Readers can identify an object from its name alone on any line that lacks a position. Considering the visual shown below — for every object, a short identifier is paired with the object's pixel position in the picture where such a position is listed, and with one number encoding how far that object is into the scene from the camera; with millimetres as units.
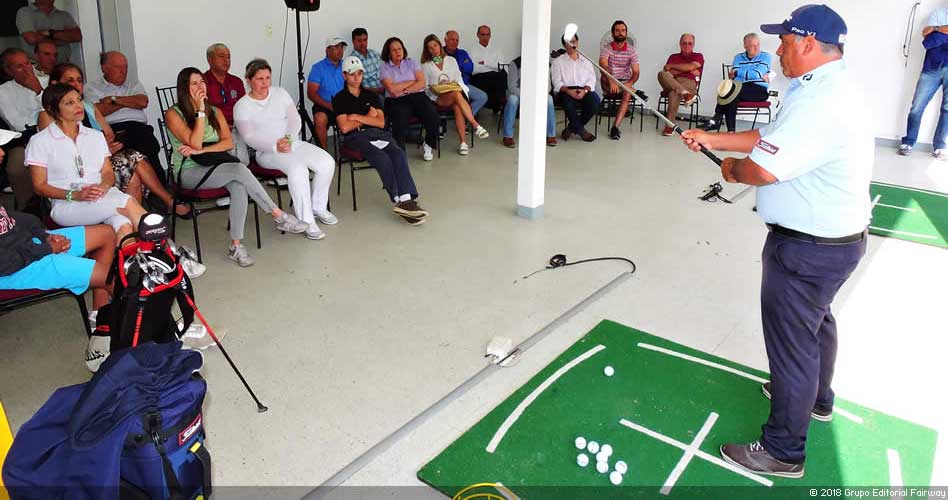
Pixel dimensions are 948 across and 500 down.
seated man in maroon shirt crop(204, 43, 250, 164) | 5844
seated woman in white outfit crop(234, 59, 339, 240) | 4969
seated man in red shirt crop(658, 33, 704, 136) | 8977
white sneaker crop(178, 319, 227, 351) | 3523
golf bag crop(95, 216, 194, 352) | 2664
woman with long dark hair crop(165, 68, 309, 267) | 4598
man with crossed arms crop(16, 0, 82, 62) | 5938
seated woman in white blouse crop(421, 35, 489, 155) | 7645
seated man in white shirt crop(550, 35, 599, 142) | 8336
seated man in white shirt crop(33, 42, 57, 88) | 5430
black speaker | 6219
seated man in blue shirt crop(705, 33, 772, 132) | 8445
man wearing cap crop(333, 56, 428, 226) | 5371
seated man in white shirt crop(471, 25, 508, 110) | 8984
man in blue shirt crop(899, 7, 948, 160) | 7332
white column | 5039
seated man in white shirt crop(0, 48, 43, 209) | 5062
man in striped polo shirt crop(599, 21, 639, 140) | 8844
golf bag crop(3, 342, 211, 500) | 1791
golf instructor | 2264
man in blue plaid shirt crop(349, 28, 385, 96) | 7379
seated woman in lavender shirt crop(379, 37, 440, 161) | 7109
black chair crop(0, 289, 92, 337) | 3146
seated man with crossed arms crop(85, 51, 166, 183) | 5457
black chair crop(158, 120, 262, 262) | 4551
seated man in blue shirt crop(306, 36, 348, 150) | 6867
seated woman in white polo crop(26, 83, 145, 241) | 3818
